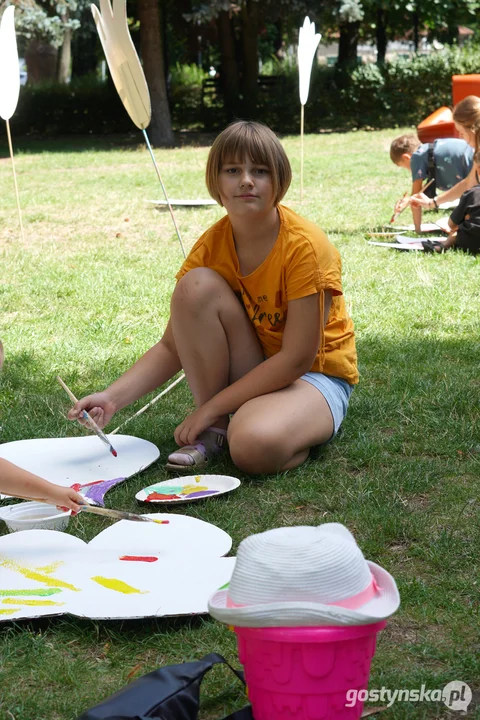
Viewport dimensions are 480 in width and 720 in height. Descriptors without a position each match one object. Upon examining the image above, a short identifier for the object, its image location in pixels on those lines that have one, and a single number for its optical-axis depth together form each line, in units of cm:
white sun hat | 221
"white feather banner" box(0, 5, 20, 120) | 1017
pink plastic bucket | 225
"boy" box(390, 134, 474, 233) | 1195
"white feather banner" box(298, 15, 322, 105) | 1145
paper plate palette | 436
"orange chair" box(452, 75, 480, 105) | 1766
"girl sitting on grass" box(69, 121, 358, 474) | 451
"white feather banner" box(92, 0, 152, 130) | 648
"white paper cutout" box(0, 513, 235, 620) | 331
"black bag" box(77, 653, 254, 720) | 237
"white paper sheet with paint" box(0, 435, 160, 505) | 470
